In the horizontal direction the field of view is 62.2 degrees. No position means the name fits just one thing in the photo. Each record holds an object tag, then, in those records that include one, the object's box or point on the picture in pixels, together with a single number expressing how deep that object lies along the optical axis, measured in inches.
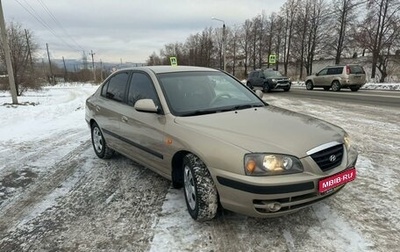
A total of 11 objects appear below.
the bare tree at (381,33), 1294.3
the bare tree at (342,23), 1577.4
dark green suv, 929.5
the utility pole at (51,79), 2440.9
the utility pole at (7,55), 580.9
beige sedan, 114.8
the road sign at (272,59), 1487.5
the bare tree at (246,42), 2341.3
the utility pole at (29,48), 1204.5
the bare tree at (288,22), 1982.0
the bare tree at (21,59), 1047.6
